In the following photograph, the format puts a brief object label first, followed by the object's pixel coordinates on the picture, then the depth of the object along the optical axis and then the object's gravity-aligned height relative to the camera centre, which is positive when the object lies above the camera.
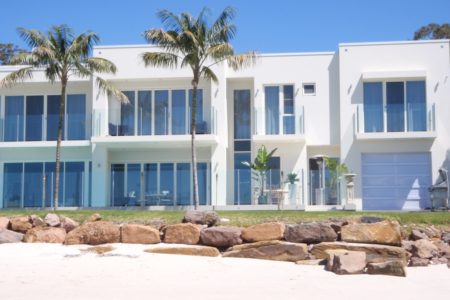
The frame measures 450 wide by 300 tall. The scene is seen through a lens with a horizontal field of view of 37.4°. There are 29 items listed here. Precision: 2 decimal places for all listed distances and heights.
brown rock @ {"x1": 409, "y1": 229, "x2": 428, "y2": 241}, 15.47 -1.13
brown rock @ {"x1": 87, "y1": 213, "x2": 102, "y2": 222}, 16.84 -0.76
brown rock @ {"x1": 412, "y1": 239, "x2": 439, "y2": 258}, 14.27 -1.36
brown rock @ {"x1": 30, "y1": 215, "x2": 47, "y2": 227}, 16.56 -0.83
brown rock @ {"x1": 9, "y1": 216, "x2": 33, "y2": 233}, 16.44 -0.91
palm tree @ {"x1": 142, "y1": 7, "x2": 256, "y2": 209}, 22.42 +5.02
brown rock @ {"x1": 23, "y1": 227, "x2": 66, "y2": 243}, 15.55 -1.10
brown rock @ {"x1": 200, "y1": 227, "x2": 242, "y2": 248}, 14.93 -1.11
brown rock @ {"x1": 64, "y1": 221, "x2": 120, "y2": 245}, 15.28 -1.10
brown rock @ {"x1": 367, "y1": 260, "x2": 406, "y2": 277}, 12.53 -1.56
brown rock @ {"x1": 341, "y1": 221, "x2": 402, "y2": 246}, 14.32 -1.01
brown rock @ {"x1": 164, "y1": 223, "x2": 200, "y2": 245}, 15.14 -1.06
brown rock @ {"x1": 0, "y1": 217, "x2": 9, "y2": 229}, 16.45 -0.86
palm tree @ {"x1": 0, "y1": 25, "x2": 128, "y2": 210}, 23.58 +4.71
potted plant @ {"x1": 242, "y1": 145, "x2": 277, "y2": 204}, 25.58 +0.76
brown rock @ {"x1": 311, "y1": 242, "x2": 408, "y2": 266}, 13.83 -1.34
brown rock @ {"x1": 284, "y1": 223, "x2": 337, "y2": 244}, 14.80 -1.04
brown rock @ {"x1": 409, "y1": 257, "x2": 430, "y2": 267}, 13.89 -1.58
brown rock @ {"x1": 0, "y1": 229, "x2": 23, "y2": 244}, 15.59 -1.14
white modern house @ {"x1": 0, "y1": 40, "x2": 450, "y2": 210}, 26.27 +2.21
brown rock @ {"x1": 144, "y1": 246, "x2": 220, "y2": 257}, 14.39 -1.36
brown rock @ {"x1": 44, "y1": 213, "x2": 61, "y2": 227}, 16.45 -0.79
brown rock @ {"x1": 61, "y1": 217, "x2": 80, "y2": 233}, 16.30 -0.89
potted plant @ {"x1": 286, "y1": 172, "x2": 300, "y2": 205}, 25.11 -0.06
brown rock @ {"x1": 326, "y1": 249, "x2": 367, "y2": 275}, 12.58 -1.45
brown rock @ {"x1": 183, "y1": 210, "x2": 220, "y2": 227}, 15.97 -0.73
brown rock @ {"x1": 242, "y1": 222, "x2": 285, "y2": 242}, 14.81 -1.00
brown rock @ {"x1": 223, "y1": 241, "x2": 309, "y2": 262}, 14.27 -1.37
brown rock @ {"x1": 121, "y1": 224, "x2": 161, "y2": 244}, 15.20 -1.08
